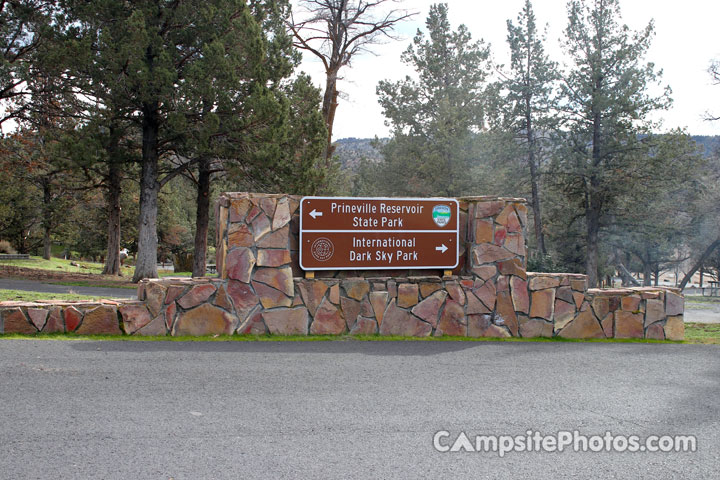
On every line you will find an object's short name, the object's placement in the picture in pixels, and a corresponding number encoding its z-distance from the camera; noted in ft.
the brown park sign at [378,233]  28.14
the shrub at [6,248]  118.55
